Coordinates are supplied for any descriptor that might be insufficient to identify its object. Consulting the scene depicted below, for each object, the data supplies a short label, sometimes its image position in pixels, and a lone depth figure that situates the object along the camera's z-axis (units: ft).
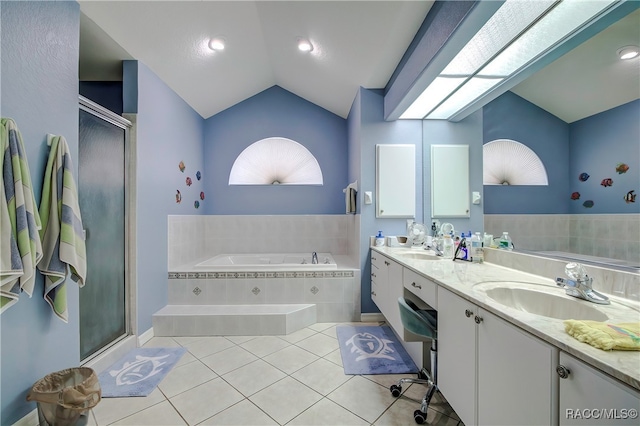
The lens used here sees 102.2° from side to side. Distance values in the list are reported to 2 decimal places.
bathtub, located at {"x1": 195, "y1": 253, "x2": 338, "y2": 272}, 10.07
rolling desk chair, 4.91
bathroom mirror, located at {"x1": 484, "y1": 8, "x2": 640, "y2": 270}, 3.24
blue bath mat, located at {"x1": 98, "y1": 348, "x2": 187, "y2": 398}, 5.91
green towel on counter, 2.19
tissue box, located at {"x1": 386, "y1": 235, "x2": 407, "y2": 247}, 9.44
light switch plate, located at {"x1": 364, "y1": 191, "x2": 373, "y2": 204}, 9.95
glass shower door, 6.50
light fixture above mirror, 4.01
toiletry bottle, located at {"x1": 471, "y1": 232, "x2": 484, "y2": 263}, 6.28
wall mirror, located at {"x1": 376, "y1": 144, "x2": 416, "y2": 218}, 9.85
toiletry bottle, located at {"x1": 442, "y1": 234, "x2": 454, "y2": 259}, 7.32
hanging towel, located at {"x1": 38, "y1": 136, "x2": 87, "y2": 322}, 4.84
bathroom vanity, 2.05
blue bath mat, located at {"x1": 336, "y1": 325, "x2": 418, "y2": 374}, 6.70
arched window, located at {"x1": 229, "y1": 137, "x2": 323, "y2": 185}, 13.48
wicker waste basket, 4.31
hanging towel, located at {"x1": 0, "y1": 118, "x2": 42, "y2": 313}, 4.05
